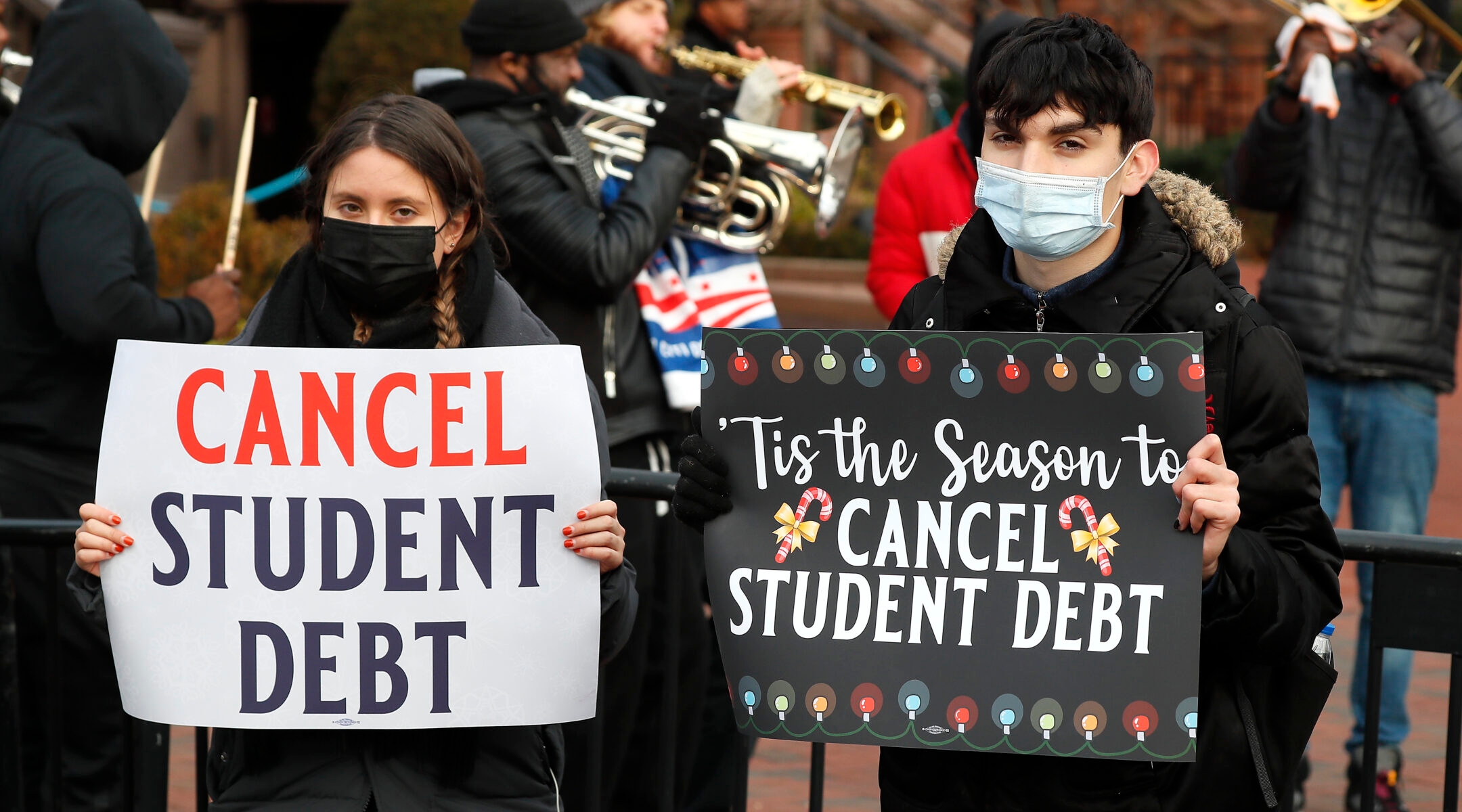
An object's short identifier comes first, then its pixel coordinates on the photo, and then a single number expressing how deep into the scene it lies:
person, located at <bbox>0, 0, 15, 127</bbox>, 5.62
